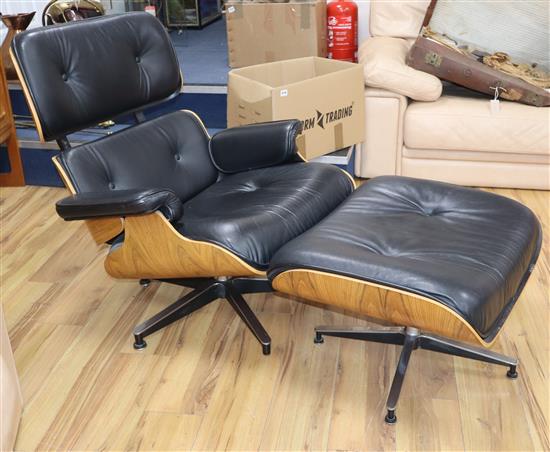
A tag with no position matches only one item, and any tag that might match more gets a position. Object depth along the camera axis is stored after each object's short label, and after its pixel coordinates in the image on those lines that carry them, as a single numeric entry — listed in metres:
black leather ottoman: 1.68
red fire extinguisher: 3.51
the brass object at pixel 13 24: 3.24
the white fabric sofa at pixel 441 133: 3.01
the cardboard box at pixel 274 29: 3.26
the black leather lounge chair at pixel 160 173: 1.96
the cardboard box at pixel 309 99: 2.79
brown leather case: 3.03
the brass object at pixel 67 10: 3.28
